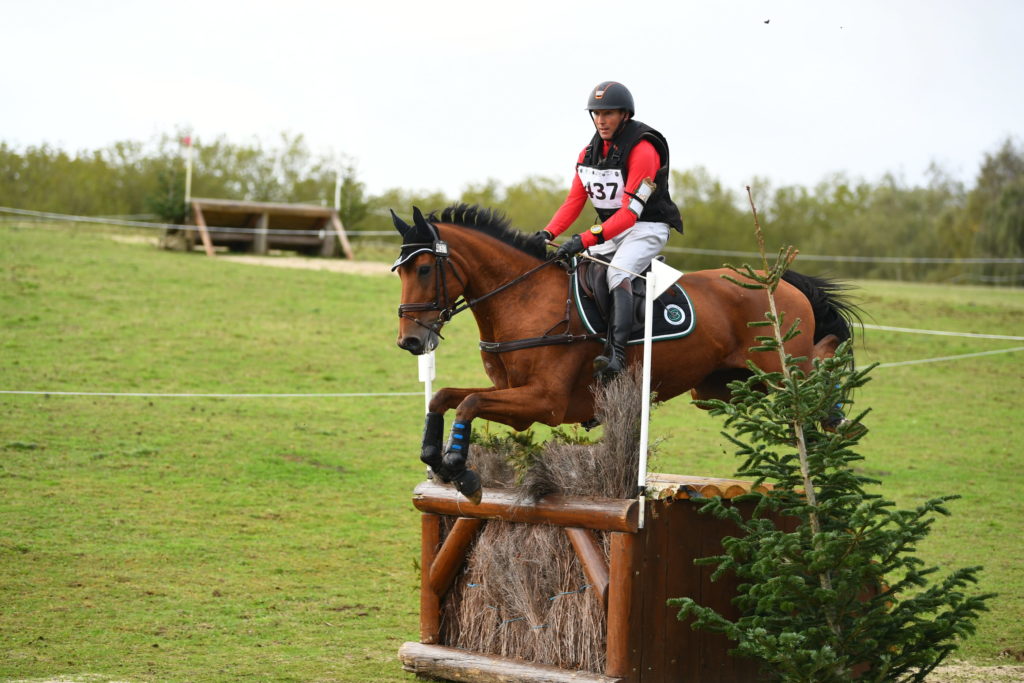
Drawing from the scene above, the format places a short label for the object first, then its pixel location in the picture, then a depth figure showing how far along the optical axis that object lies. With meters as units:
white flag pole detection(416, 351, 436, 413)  12.00
